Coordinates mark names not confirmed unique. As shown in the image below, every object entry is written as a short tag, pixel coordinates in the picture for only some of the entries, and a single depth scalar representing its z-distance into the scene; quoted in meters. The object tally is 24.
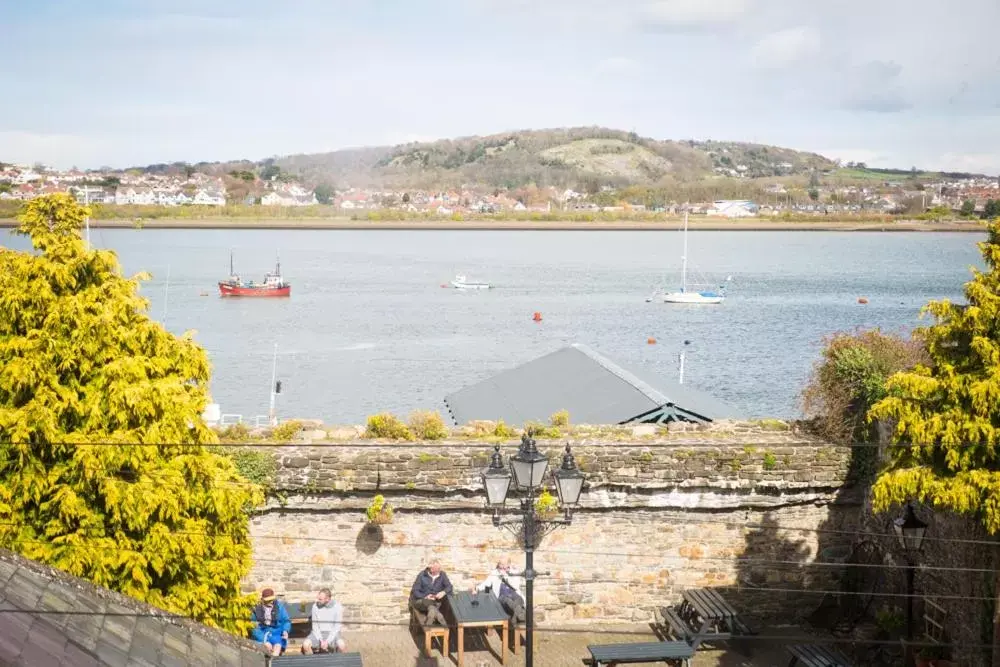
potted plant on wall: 14.41
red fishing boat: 82.53
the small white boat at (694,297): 81.88
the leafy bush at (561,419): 16.34
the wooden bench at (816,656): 12.44
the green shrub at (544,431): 15.61
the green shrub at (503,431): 15.64
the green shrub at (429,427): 15.48
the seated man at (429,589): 13.91
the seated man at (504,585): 14.12
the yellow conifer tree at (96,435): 11.11
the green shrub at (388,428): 15.59
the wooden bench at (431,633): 13.62
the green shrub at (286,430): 15.38
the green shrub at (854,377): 15.10
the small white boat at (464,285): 91.00
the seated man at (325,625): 13.50
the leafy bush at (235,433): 14.80
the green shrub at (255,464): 14.23
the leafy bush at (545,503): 14.46
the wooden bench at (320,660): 11.98
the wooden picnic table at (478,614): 13.40
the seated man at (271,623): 13.13
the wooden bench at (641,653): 12.73
